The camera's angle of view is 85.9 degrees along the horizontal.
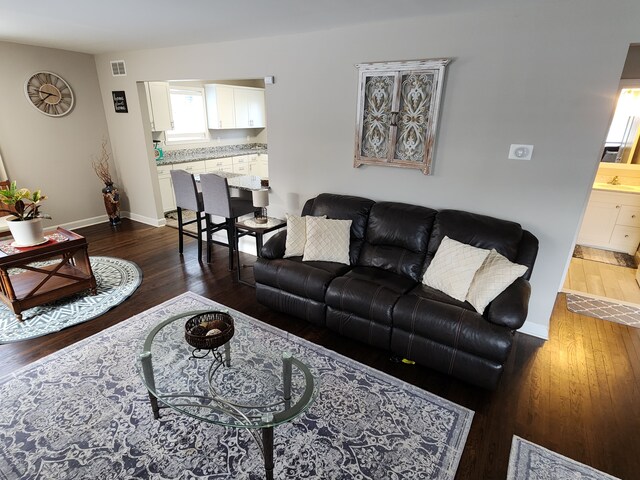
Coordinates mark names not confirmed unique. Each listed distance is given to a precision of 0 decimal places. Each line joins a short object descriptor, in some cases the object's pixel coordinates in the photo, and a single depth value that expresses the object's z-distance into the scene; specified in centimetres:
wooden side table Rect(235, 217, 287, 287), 344
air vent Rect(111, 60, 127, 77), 478
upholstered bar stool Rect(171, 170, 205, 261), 393
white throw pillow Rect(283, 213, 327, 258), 316
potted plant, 291
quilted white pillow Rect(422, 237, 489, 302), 249
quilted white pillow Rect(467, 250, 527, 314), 230
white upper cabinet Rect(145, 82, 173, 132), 532
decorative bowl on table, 186
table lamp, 354
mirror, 454
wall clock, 446
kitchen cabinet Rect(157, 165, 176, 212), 560
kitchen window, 616
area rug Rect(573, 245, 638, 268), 432
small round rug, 281
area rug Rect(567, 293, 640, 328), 316
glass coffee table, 163
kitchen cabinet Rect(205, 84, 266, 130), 651
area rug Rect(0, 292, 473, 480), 175
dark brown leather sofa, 222
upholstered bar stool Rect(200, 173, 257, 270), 369
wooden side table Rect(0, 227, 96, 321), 288
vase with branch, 525
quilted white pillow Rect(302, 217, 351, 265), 308
